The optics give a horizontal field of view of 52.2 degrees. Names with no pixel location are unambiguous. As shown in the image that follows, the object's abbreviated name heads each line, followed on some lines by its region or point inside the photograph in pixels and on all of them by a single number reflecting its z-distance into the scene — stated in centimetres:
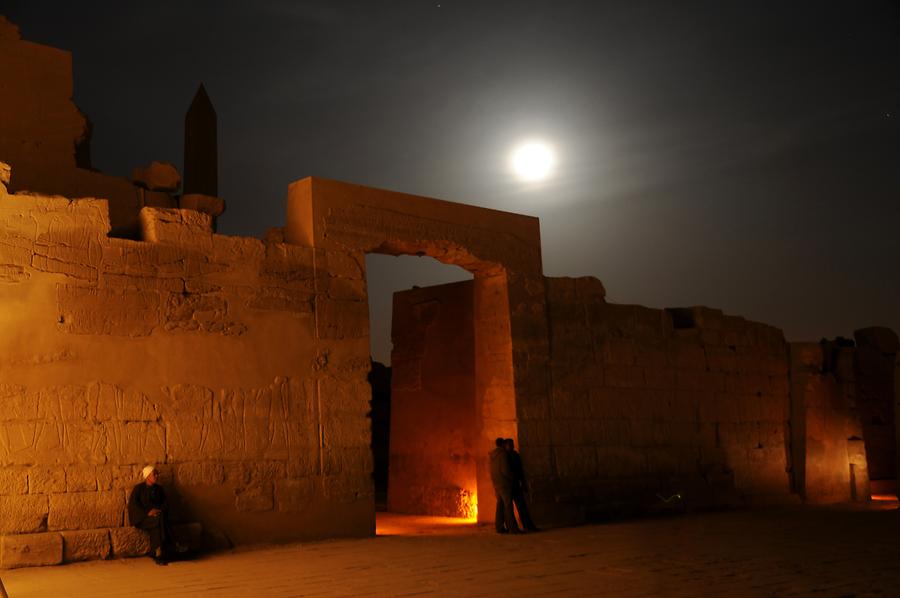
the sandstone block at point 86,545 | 785
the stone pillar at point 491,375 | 1141
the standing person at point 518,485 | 1034
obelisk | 1734
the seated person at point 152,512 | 789
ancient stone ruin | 823
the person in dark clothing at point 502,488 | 1020
